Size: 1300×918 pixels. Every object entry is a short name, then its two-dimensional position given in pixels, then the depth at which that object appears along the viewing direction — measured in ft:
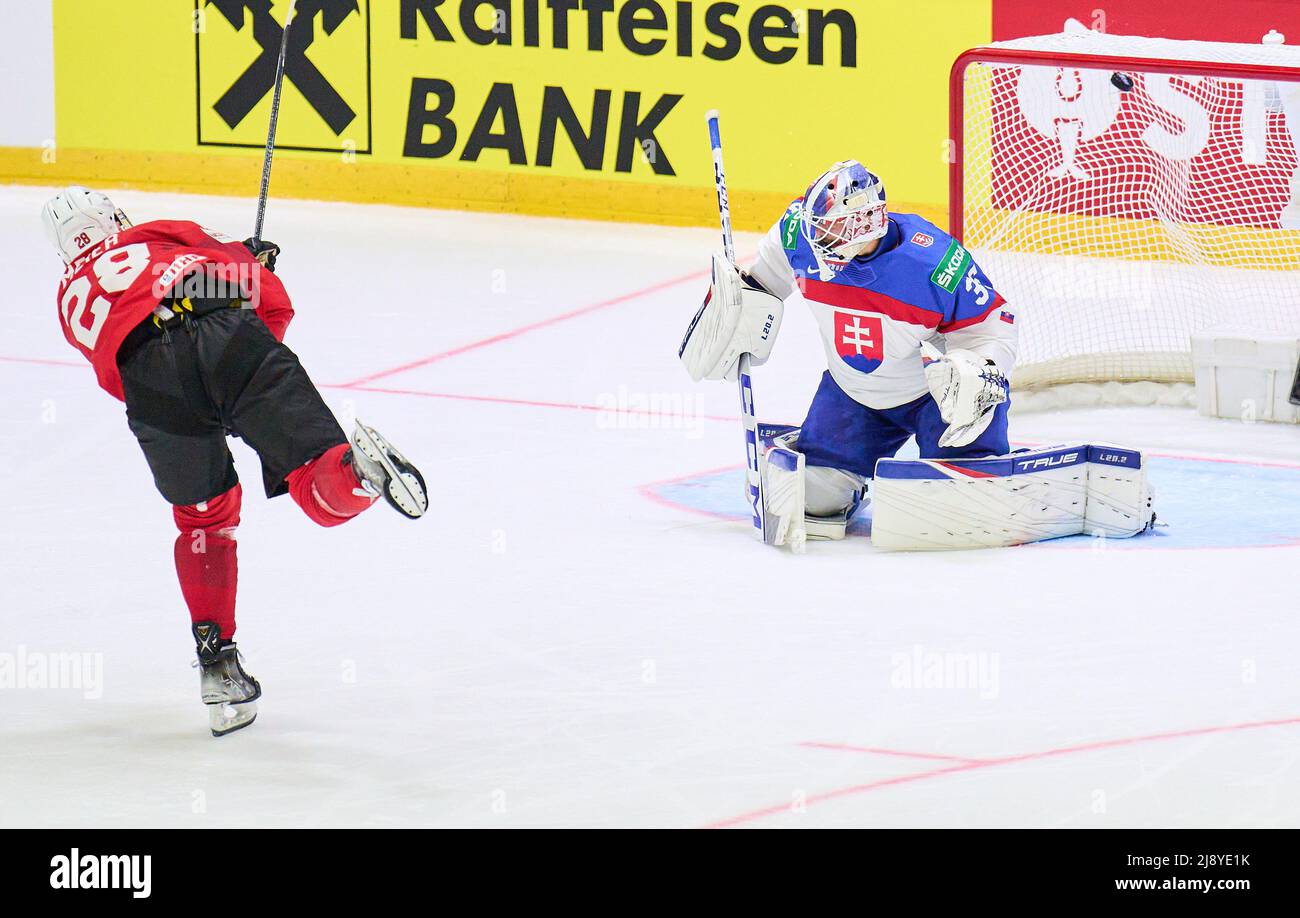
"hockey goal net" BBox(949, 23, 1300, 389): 49.96
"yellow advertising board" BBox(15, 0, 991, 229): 61.41
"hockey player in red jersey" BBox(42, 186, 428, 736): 25.55
